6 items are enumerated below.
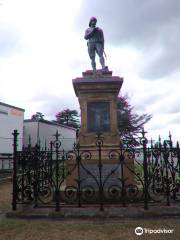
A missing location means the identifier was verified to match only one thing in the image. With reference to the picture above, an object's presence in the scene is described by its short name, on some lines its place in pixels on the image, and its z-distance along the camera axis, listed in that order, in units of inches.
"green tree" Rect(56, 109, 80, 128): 2320.9
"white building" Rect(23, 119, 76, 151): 1008.2
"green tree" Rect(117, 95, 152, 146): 1202.3
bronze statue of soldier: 323.3
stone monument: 292.5
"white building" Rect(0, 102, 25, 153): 784.9
